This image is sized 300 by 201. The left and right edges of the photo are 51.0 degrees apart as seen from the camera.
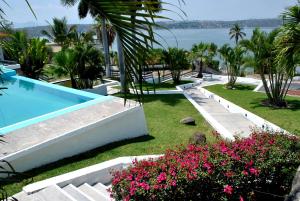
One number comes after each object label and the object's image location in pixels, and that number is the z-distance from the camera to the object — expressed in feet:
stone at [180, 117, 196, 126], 43.16
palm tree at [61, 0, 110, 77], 87.54
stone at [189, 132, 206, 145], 30.31
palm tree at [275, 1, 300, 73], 23.93
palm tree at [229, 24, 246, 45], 220.04
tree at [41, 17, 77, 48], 106.15
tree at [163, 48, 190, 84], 80.81
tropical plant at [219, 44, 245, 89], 79.77
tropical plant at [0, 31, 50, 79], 64.85
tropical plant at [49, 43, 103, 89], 57.98
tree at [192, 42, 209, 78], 98.99
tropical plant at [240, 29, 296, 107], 55.83
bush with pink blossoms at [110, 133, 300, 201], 17.04
